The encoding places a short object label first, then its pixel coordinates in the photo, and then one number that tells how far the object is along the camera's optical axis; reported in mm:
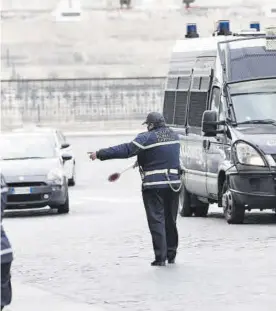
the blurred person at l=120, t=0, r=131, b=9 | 90812
